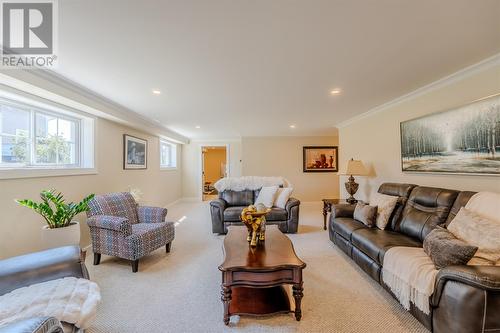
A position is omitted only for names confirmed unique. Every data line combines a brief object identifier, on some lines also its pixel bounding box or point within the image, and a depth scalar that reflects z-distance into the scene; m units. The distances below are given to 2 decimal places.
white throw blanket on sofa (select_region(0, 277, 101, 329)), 1.18
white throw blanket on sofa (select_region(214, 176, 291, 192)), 4.67
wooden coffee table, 1.72
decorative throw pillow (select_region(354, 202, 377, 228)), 2.84
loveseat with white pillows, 4.03
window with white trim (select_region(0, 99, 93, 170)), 2.38
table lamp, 3.99
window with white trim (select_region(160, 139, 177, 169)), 6.71
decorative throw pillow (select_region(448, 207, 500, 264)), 1.62
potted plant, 2.25
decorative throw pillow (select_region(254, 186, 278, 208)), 4.30
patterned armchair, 2.60
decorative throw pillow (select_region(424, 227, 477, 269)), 1.59
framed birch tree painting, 2.20
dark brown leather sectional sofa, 1.30
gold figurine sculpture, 2.20
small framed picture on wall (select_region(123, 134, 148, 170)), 4.43
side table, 4.18
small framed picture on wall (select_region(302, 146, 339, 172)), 7.34
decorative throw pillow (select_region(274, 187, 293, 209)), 4.24
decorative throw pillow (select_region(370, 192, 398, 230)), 2.73
